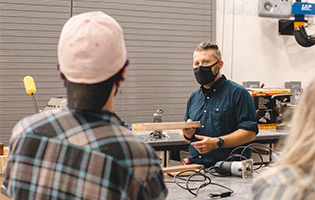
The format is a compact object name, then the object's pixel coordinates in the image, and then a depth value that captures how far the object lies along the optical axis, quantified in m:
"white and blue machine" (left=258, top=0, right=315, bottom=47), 4.13
